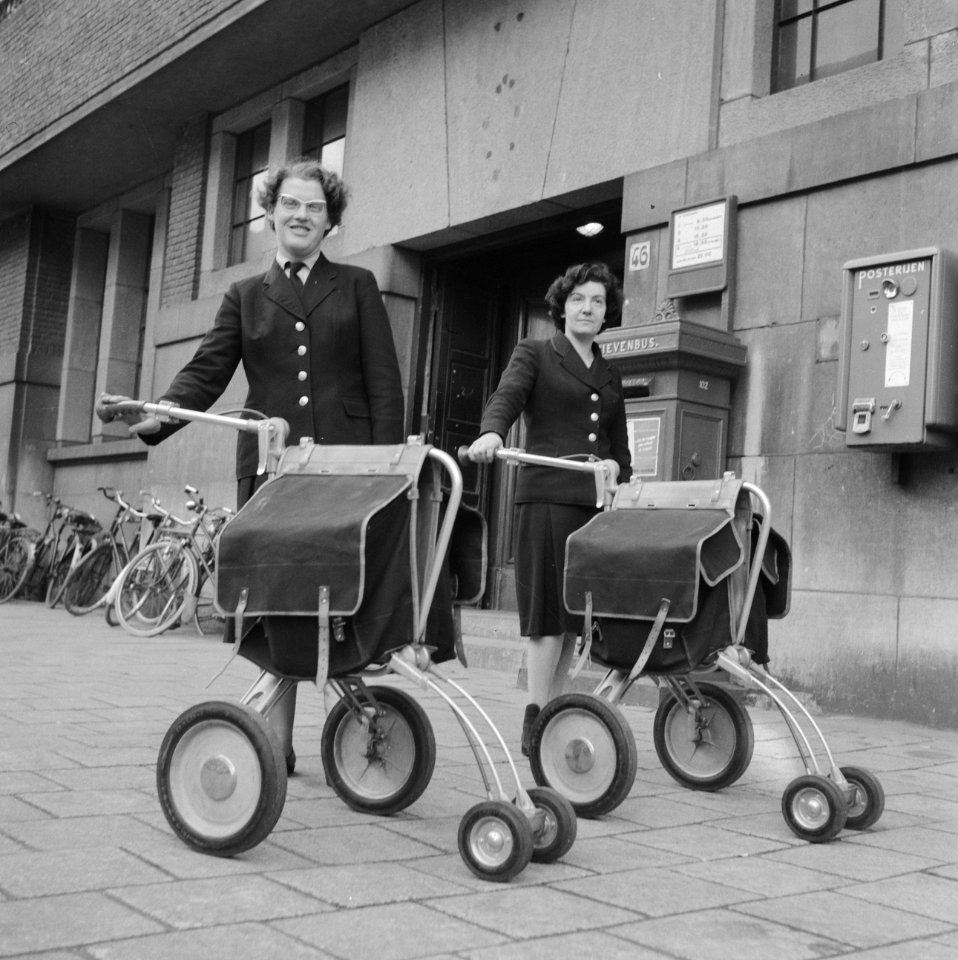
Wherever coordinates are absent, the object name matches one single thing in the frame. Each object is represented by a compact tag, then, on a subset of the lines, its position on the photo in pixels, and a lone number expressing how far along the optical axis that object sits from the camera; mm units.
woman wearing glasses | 4039
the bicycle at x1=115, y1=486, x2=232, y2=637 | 10102
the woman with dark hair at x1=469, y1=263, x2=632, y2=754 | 4809
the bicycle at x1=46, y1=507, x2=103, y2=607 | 12695
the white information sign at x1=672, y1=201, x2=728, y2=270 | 7441
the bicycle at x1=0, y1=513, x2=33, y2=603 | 13758
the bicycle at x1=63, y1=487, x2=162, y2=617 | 12133
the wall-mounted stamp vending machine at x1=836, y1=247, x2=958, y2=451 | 5977
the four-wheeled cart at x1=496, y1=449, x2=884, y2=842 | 3775
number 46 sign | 7977
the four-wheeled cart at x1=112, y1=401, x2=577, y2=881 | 3135
